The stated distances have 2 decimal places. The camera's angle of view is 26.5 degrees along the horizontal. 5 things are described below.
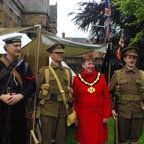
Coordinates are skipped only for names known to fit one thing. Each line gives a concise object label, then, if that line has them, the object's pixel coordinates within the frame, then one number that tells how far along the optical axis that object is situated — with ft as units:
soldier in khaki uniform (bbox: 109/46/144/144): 15.21
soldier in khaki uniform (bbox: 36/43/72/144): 14.03
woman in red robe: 15.06
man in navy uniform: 12.34
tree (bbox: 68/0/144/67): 69.21
